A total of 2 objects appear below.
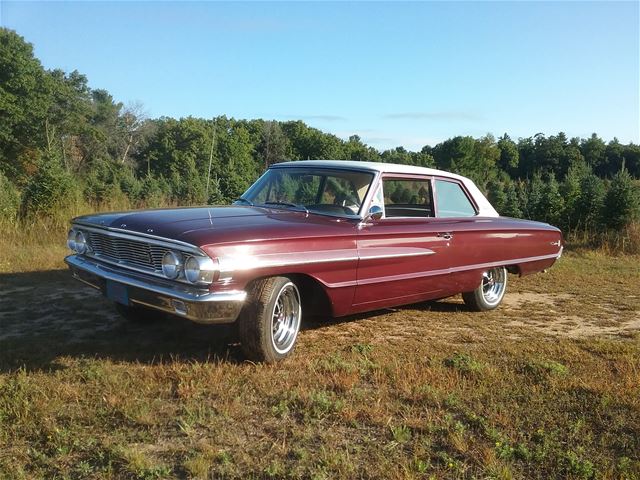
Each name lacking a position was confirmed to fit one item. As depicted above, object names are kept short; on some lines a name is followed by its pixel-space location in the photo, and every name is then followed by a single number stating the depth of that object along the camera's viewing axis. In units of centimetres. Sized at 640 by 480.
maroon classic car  371
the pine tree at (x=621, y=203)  1396
